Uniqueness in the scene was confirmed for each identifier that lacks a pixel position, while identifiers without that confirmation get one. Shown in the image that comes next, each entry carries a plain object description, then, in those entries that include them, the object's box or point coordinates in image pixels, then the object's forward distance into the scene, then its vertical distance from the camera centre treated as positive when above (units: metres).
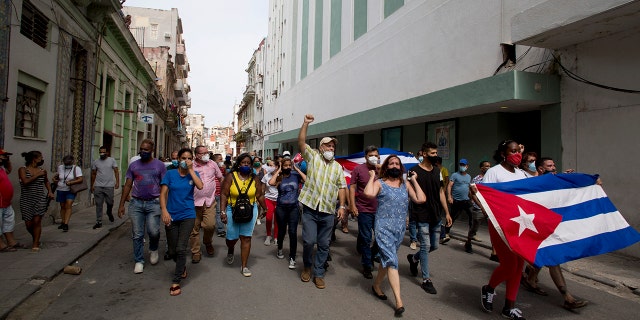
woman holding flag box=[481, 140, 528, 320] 3.95 -1.06
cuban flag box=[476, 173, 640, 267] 3.95 -0.49
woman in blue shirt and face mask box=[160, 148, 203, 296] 4.89 -0.48
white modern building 7.15 +2.46
